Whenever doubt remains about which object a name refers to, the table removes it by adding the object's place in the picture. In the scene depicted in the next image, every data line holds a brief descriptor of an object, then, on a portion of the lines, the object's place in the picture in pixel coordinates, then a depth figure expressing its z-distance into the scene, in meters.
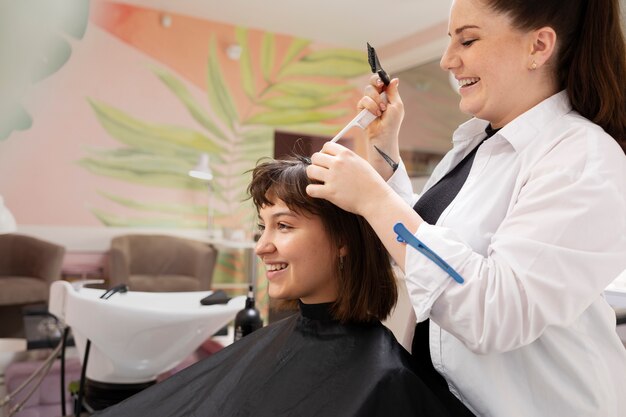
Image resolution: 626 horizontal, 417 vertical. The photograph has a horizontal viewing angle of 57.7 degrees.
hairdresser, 0.77
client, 1.12
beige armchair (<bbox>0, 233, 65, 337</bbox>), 4.62
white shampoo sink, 1.66
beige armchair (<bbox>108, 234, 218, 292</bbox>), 5.09
